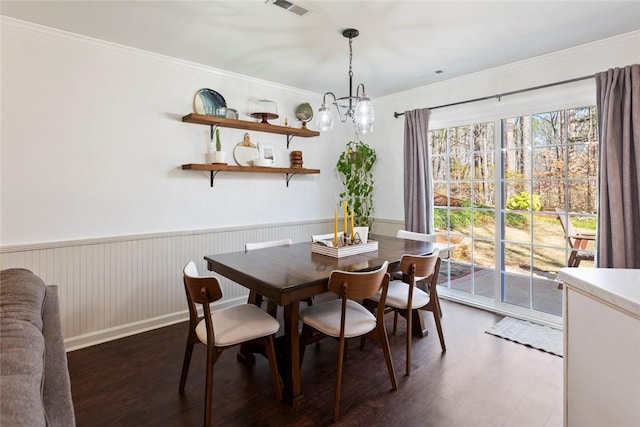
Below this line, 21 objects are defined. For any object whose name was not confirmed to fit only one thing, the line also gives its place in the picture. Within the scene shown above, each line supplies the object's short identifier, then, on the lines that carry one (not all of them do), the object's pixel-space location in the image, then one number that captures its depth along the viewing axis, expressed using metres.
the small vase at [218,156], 3.34
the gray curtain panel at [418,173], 3.96
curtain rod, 2.92
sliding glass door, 3.07
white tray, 2.54
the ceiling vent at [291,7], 2.23
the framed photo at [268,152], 3.87
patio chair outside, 3.02
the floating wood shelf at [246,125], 3.21
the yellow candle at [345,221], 2.57
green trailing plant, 4.53
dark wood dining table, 1.89
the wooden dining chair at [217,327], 1.81
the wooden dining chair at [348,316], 1.90
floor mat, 2.74
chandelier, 2.55
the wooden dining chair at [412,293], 2.33
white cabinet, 1.10
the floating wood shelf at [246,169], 3.22
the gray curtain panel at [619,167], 2.60
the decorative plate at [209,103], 3.35
